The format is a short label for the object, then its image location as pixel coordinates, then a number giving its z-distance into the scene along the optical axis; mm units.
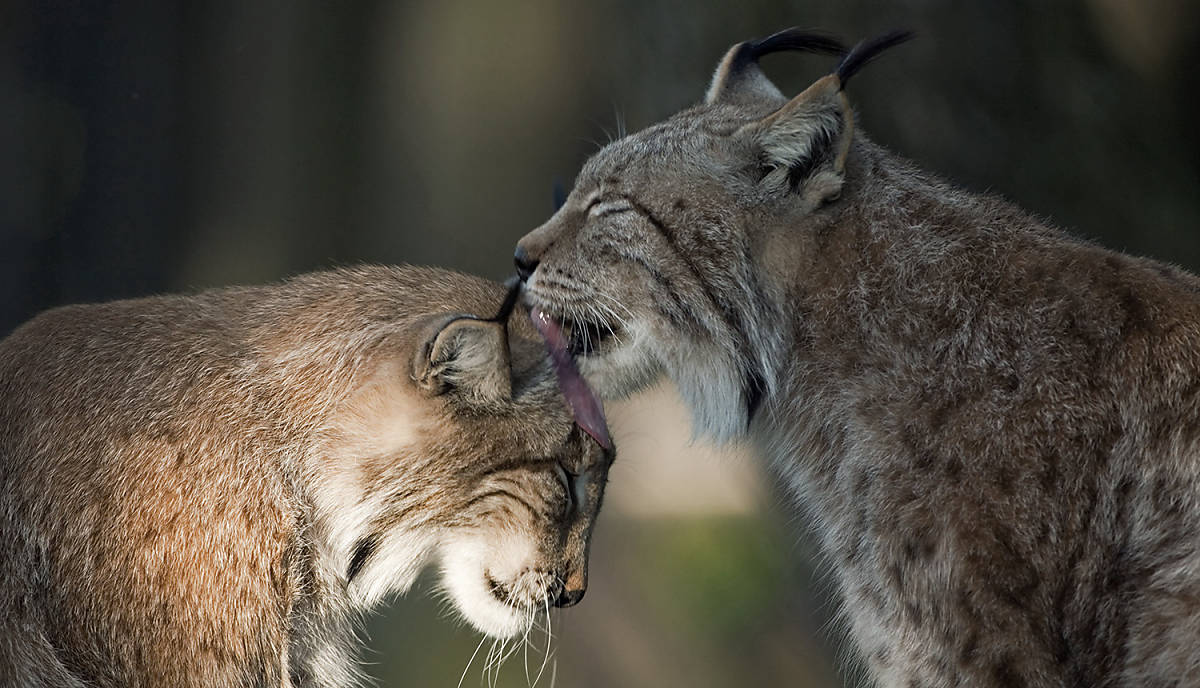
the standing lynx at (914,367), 5484
